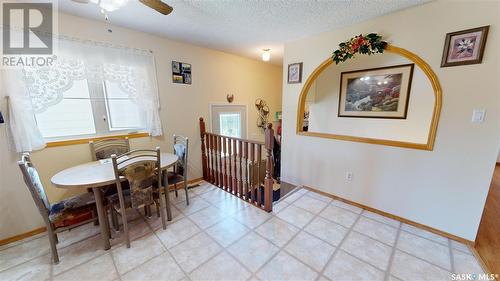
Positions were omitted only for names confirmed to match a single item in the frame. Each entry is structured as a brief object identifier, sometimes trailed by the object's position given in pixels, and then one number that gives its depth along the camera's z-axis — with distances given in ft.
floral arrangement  6.89
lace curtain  6.07
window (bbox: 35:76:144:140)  6.75
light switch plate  5.45
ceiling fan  4.24
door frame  11.35
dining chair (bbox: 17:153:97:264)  4.77
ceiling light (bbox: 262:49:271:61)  11.00
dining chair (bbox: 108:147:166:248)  5.59
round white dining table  5.23
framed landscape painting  8.70
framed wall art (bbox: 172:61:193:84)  9.53
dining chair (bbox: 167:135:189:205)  8.00
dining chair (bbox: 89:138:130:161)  7.43
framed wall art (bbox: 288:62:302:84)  9.41
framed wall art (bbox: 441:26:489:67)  5.27
